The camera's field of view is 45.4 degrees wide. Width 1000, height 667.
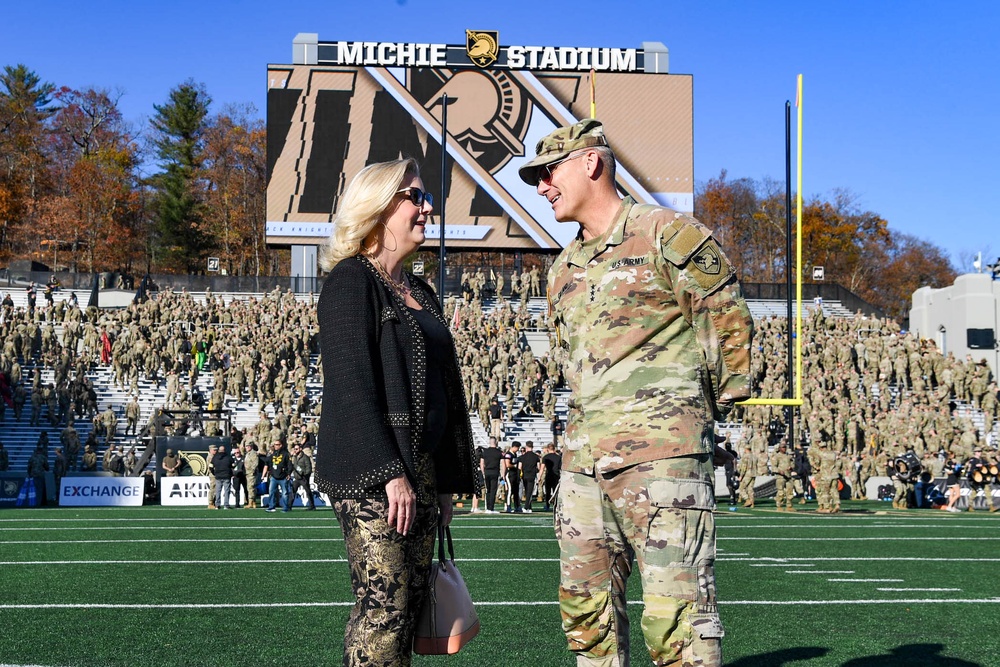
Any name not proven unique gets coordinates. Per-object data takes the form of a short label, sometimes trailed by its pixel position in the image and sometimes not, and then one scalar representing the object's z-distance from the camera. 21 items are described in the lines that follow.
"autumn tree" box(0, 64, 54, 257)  64.88
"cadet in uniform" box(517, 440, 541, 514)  21.41
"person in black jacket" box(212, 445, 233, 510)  21.58
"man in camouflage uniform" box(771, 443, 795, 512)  22.58
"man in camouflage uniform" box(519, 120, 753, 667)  3.75
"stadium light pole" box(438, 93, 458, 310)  26.28
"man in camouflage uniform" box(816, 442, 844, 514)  20.45
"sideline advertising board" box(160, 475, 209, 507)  23.52
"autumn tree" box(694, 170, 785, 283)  72.25
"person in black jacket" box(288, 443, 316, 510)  22.11
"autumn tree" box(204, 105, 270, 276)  69.50
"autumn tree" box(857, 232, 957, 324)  73.19
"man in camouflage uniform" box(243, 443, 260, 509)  22.70
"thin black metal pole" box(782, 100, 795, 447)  22.73
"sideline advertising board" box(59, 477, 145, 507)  23.22
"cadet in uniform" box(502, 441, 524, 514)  21.72
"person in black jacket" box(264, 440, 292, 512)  21.30
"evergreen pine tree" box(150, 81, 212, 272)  70.50
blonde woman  3.59
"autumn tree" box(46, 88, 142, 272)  63.84
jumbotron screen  41.91
